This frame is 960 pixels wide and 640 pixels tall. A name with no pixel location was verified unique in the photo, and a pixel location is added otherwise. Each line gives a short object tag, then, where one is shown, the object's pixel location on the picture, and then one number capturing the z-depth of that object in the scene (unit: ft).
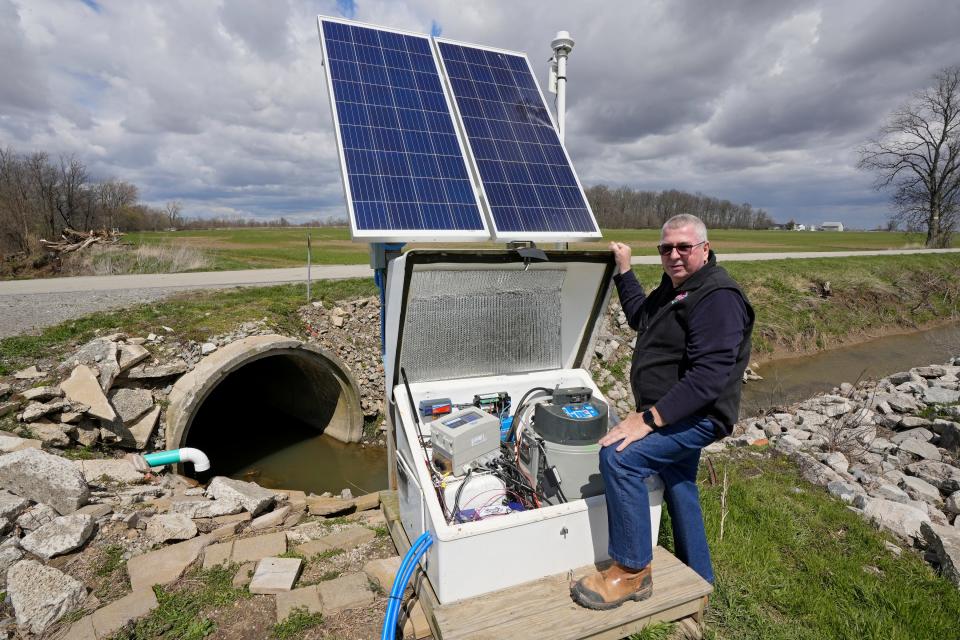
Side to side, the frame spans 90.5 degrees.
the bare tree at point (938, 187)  104.30
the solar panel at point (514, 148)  14.51
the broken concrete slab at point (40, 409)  19.44
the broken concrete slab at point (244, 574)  11.68
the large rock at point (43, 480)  14.21
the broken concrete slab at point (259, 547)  12.77
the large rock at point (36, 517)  13.38
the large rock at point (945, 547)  11.87
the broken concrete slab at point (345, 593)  10.72
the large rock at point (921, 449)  20.90
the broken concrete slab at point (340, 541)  13.33
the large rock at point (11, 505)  13.25
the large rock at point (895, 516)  14.16
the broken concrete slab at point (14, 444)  17.21
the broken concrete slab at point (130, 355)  23.68
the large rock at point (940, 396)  27.68
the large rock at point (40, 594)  10.21
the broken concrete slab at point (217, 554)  12.43
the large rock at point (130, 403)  22.25
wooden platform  8.29
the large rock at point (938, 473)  17.93
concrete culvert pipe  23.20
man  8.38
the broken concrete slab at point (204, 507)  15.70
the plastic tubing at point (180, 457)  20.27
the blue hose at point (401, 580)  8.71
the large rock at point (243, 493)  16.67
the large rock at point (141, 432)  21.97
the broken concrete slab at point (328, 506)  17.74
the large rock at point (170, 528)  13.88
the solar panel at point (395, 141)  13.04
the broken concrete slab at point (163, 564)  11.73
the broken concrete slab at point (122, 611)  10.02
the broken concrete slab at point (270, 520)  15.45
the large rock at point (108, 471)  17.73
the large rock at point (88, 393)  20.44
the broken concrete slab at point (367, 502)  18.72
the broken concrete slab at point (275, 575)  11.27
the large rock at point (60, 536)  12.51
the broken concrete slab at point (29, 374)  22.00
